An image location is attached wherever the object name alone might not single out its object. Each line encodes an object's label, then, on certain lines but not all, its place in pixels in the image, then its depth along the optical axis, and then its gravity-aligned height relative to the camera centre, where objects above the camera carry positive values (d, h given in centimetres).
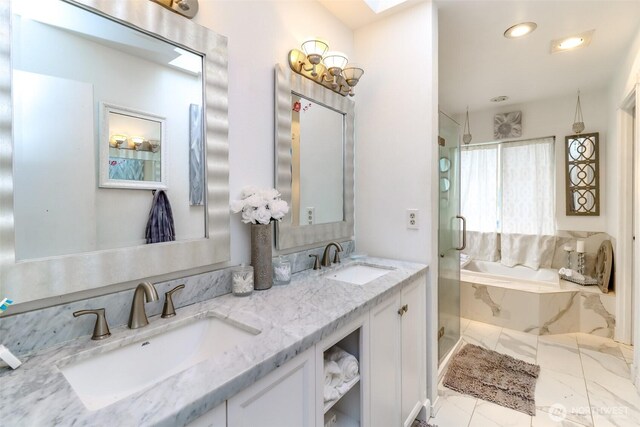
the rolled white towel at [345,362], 113 -59
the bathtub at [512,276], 302 -77
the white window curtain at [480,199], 387 +14
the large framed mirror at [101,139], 79 +23
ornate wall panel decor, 320 +38
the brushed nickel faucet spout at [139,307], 91 -31
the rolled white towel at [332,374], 106 -61
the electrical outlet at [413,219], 180 -6
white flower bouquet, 127 +2
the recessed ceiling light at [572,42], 213 +126
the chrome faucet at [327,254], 176 -26
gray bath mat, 191 -122
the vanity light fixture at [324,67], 159 +82
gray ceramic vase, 129 -21
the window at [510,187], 353 +29
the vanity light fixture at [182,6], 105 +75
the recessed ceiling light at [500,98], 344 +132
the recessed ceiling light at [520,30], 198 +125
